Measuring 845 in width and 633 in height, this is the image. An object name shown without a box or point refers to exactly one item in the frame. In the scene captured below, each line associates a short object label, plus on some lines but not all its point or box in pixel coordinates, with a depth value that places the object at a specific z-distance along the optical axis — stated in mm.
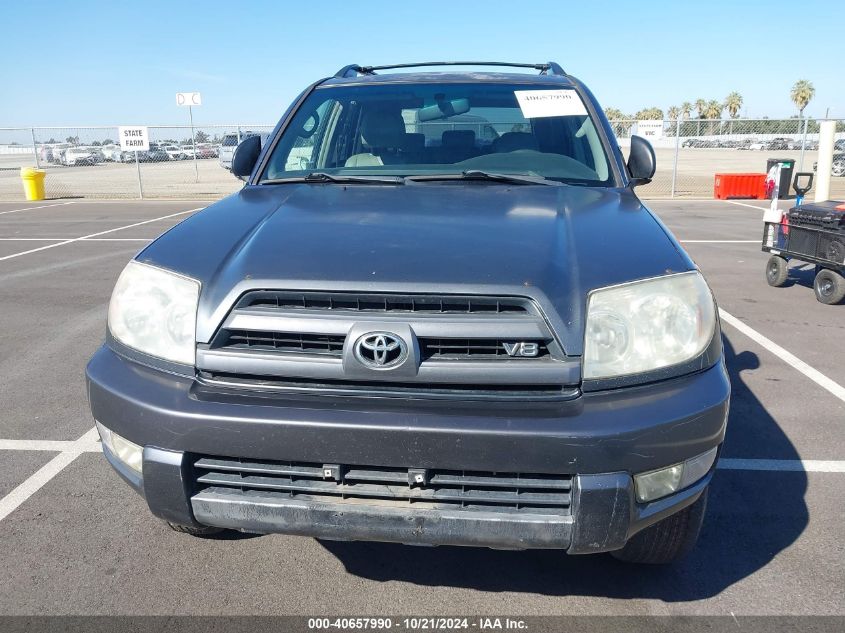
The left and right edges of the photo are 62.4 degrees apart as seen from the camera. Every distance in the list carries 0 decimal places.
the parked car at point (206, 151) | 32781
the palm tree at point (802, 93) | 87188
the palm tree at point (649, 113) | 111856
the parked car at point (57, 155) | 35006
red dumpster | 18125
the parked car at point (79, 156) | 35094
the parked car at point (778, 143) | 38031
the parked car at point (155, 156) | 40722
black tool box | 6384
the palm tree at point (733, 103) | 100688
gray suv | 1946
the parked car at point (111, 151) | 43562
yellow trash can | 19469
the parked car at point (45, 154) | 34594
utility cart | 6421
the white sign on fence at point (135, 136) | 19266
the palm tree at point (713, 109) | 103331
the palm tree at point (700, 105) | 106781
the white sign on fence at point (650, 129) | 22341
